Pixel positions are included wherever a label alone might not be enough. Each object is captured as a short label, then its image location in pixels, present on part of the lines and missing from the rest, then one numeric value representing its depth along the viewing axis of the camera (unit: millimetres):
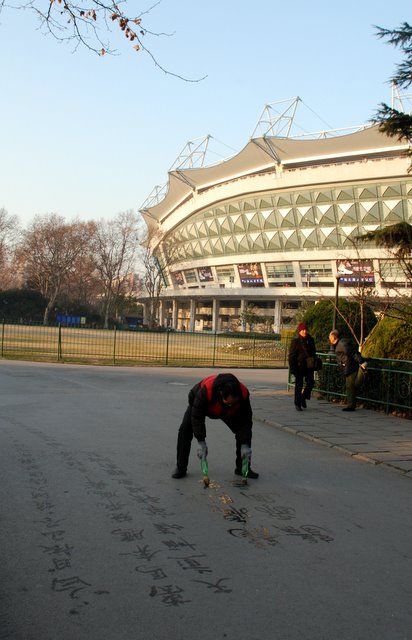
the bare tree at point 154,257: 76875
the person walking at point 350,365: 12055
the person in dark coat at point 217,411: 5754
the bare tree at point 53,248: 74000
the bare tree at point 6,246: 76812
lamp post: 17906
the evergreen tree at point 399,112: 9633
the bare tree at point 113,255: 73875
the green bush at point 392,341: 12469
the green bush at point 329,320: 18234
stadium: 67694
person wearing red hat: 12508
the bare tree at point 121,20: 5793
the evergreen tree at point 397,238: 10586
